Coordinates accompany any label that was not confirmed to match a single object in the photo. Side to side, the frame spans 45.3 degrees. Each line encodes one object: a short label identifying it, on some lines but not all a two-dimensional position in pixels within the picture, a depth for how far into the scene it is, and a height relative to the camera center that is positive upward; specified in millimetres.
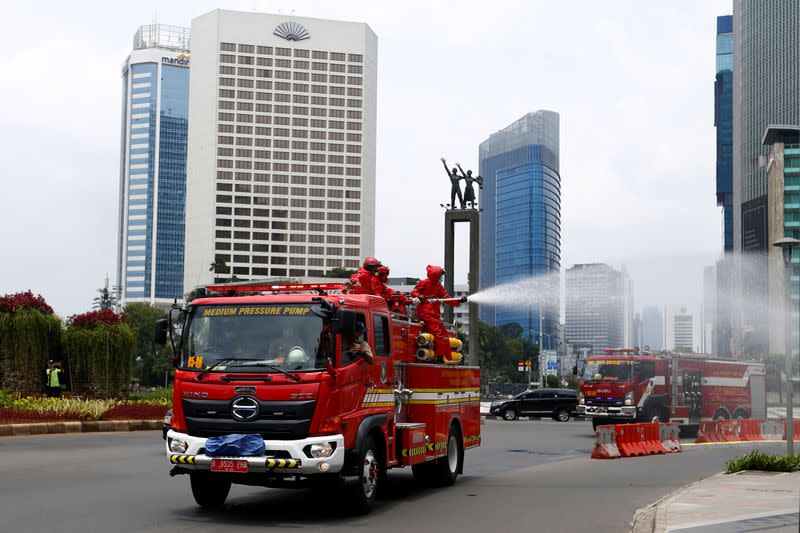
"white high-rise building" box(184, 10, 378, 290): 183875 +36320
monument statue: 44469 +6746
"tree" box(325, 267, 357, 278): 159750 +9537
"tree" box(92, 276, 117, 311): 143750 +4334
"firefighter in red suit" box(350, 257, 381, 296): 13078 +695
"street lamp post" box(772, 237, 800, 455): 17625 +1016
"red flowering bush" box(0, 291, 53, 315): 28375 +733
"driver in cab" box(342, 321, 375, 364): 11289 -206
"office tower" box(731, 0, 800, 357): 160500 +42111
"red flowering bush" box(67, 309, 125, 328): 29797 +270
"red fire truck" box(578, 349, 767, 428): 30938 -1857
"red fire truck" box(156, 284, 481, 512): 10438 -684
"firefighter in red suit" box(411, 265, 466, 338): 14406 +486
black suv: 43312 -3327
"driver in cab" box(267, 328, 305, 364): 10742 -214
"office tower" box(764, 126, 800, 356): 129350 +20579
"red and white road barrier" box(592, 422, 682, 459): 22141 -2646
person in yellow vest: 27469 -1489
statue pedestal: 44406 +4059
